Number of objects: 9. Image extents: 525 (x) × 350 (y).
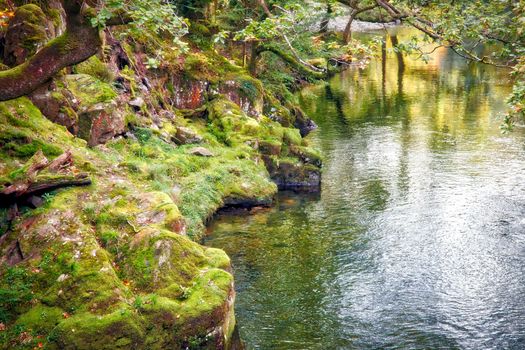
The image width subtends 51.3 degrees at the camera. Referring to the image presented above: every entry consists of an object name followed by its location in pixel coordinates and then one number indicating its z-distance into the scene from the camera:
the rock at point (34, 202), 12.65
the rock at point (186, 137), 24.30
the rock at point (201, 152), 23.25
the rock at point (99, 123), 18.64
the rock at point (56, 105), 17.14
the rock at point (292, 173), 25.19
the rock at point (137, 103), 22.64
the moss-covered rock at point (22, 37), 16.78
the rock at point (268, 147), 25.86
